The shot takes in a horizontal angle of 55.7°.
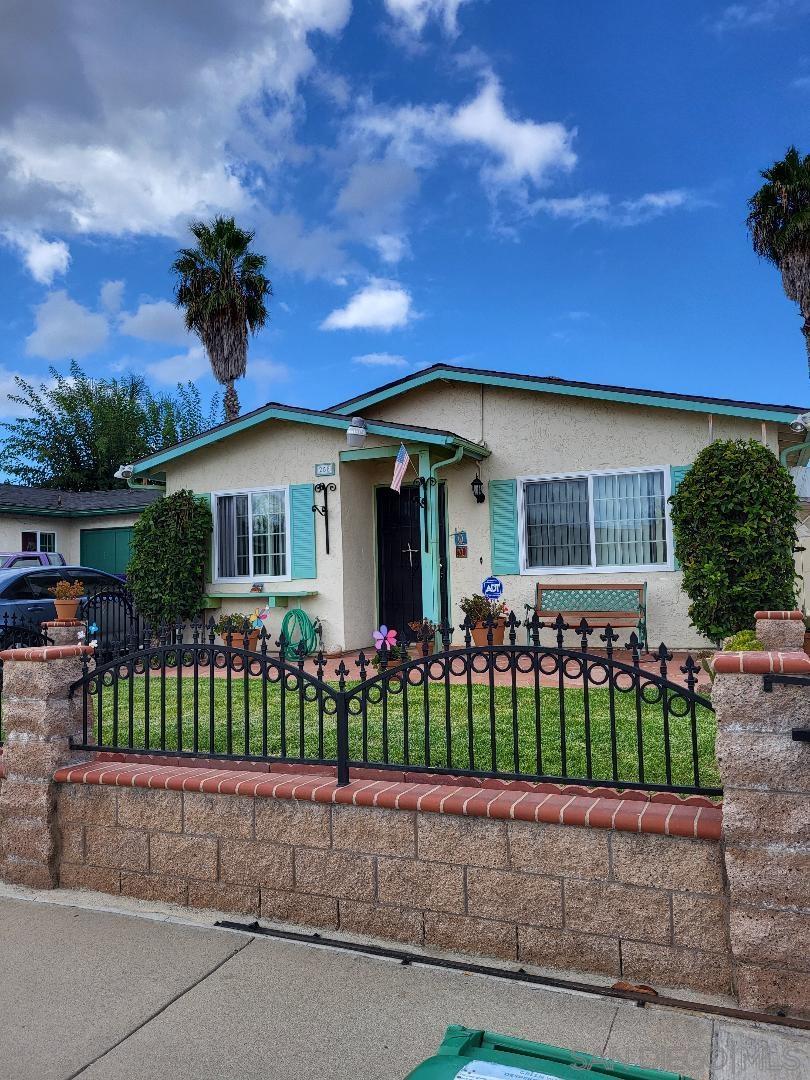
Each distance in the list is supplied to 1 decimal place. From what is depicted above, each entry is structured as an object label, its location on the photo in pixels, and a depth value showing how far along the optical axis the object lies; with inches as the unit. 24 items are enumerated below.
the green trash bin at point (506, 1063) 56.7
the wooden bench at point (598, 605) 383.9
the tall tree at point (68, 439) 1218.6
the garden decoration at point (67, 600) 360.2
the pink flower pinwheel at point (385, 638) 201.6
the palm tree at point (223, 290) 786.8
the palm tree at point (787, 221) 637.9
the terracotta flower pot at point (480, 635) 381.4
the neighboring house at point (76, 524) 749.9
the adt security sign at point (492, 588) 395.5
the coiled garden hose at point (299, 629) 420.2
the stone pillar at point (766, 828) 112.7
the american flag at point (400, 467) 381.7
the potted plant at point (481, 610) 385.1
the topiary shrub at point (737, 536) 331.3
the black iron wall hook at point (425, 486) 396.5
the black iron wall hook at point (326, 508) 428.5
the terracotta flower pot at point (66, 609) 358.9
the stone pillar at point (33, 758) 166.6
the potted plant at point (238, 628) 422.9
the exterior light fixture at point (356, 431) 397.1
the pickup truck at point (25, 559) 634.2
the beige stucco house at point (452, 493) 390.0
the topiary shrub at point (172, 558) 459.5
